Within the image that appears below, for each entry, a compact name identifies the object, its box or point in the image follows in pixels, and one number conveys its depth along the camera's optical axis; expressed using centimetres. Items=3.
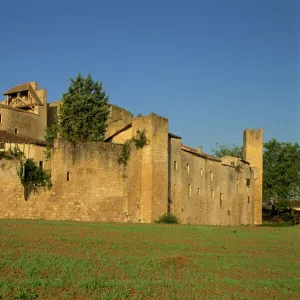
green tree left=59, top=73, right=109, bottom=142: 4658
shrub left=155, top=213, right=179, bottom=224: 3491
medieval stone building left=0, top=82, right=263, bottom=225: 3198
